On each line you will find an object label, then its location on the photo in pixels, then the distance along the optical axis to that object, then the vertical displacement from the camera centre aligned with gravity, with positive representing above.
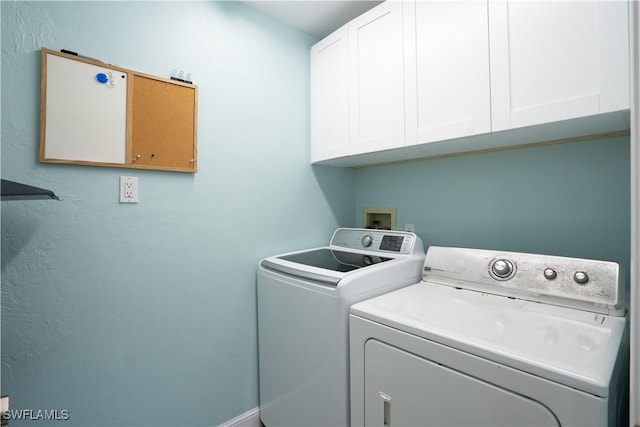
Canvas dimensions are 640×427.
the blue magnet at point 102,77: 1.29 +0.64
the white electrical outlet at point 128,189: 1.37 +0.16
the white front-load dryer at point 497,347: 0.74 -0.36
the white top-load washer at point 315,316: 1.25 -0.46
